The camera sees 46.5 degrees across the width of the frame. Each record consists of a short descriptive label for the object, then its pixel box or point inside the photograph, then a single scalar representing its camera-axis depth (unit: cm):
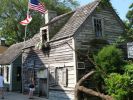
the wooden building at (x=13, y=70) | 1589
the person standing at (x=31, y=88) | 1129
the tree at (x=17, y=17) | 2506
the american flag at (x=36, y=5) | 1260
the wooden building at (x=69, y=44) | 1024
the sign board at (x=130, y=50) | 627
